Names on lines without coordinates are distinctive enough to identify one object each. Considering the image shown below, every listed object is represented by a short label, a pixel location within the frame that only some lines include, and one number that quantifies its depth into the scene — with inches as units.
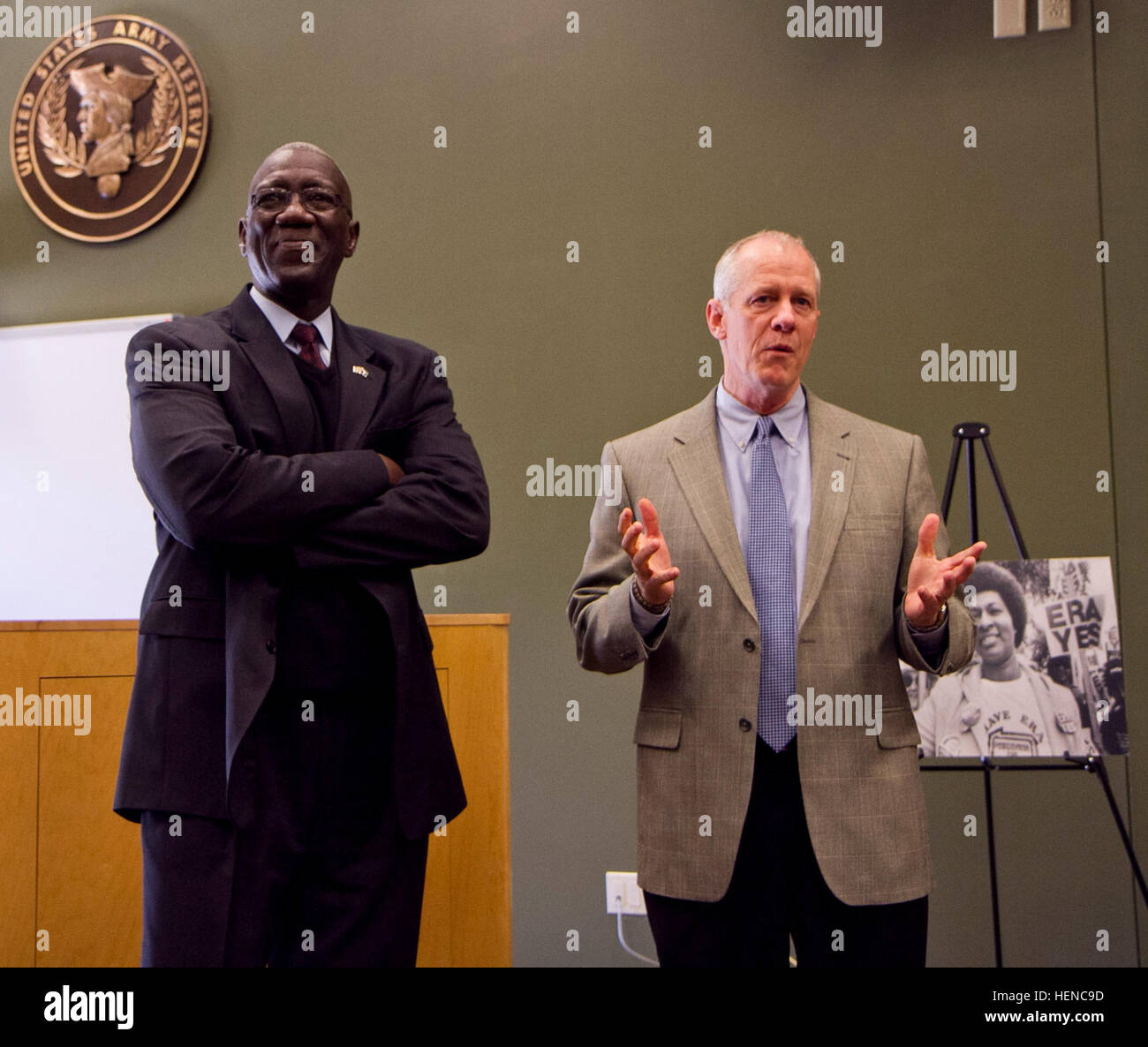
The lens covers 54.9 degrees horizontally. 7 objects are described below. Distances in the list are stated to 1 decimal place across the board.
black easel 118.4
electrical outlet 143.4
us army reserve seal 166.6
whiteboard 162.6
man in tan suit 75.2
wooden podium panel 101.0
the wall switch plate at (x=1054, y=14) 141.6
